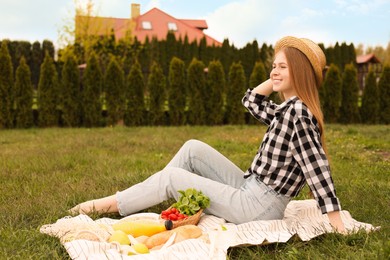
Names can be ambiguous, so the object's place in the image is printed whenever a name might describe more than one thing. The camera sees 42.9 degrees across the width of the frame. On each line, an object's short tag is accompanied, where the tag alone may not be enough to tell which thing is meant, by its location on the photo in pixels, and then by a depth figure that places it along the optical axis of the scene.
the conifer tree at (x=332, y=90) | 13.23
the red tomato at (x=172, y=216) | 3.36
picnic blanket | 2.78
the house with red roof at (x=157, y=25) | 34.72
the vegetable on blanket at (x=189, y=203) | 3.30
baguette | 3.05
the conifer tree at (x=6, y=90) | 11.95
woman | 3.07
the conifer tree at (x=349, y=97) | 13.34
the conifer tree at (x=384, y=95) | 13.37
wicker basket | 3.28
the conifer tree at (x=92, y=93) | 12.28
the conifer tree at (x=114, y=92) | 12.39
